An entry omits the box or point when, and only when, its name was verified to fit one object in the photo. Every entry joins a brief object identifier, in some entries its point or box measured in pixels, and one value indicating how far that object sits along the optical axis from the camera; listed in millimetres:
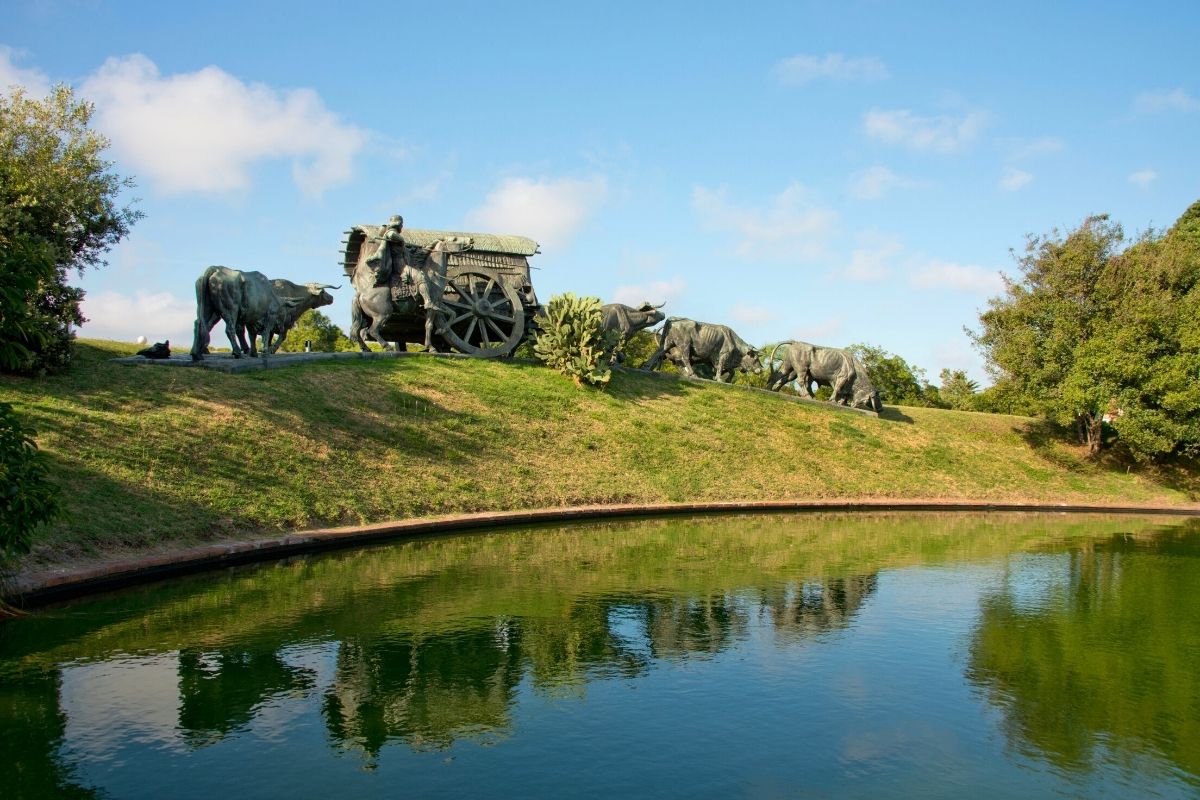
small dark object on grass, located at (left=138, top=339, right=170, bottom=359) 18703
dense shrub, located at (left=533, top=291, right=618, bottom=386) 24984
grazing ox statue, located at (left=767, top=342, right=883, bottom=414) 29141
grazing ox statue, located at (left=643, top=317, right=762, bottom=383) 28453
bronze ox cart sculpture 22812
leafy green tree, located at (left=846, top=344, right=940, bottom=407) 48156
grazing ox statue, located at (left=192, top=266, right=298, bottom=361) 18234
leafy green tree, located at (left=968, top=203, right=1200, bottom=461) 25109
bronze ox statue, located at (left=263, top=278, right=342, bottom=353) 20859
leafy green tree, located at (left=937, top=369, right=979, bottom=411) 51862
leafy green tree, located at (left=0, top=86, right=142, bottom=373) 16203
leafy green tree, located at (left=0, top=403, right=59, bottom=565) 8594
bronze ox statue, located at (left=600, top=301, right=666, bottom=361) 27281
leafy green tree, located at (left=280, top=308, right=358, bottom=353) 50381
